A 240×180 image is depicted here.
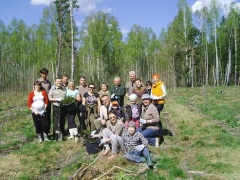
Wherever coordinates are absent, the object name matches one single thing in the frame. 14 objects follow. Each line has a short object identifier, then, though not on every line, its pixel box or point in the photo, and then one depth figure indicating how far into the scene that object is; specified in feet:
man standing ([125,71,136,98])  31.07
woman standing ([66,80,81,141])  30.11
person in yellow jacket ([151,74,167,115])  28.91
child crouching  21.70
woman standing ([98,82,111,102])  30.12
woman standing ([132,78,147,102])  29.75
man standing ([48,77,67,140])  29.43
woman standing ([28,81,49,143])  28.27
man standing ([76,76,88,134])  30.99
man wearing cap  26.73
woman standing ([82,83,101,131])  30.04
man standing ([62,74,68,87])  31.34
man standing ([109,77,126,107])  31.33
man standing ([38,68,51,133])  29.71
